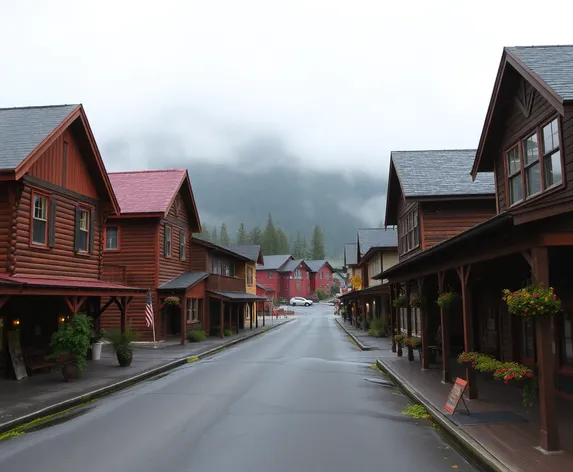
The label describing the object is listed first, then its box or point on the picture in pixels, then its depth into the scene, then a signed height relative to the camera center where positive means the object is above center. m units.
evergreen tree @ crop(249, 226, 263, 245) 175.75 +21.46
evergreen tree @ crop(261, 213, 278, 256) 173.75 +19.61
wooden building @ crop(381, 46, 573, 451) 7.58 +1.10
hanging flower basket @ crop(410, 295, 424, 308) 16.67 -0.11
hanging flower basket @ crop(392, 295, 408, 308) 19.71 -0.12
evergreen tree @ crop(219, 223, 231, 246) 186.38 +23.25
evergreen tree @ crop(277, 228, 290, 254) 179.50 +20.01
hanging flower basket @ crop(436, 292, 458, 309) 13.23 -0.02
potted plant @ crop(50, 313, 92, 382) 15.06 -1.16
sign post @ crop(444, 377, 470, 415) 9.47 -1.79
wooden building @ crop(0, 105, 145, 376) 15.78 +2.85
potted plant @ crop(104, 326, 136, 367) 18.44 -1.53
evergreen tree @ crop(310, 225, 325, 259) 176.50 +18.23
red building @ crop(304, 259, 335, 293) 121.44 +6.01
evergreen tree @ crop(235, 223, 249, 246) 177.06 +21.72
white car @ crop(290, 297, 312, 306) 98.81 -0.15
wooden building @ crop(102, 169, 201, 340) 29.23 +3.47
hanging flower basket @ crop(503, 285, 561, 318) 7.45 -0.09
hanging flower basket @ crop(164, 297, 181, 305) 28.09 +0.11
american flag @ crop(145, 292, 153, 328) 26.07 -0.47
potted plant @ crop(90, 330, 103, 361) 20.37 -1.68
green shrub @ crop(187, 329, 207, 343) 30.19 -1.98
